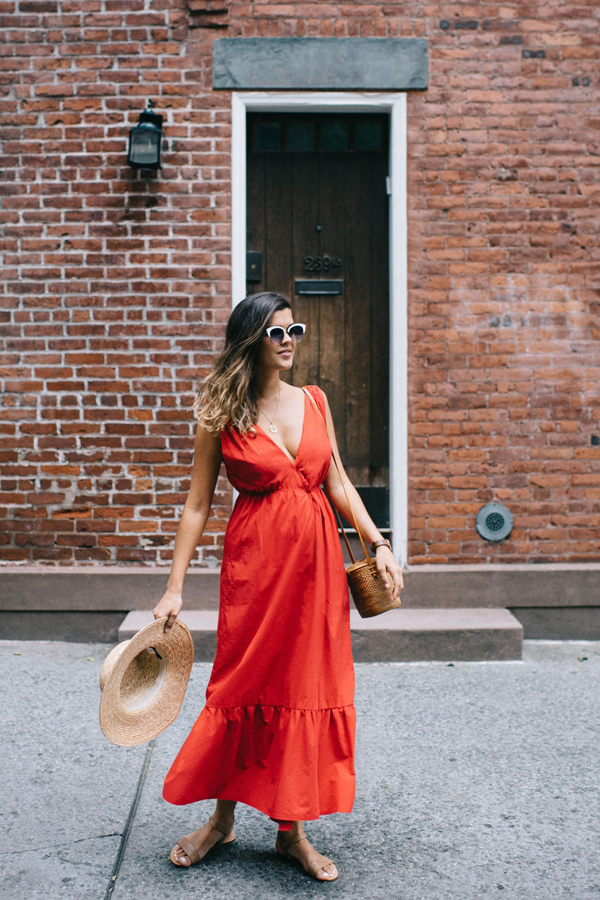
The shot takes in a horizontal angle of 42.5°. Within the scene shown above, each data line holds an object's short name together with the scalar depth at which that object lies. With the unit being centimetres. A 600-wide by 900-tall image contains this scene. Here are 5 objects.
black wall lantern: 476
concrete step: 458
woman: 251
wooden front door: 523
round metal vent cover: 505
